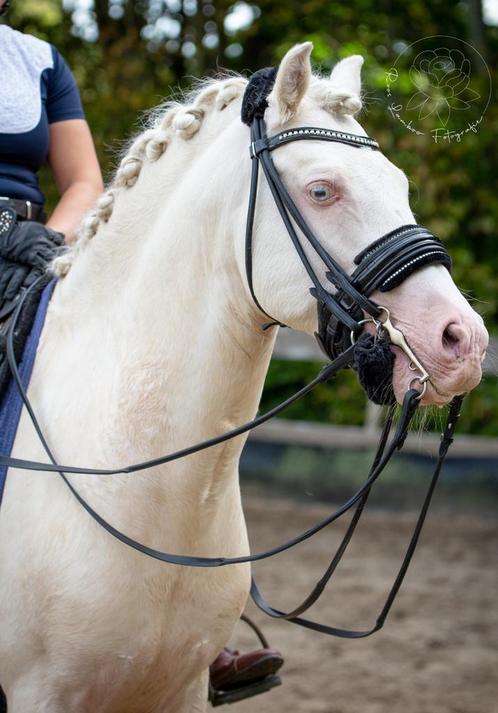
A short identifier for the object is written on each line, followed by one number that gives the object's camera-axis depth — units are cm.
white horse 438
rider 569
